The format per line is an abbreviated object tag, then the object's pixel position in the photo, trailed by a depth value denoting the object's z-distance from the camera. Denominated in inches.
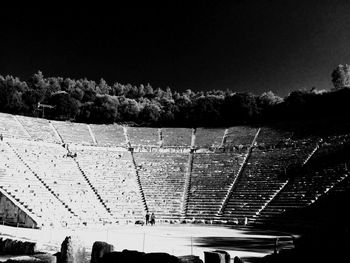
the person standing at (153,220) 946.4
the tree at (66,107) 2001.7
